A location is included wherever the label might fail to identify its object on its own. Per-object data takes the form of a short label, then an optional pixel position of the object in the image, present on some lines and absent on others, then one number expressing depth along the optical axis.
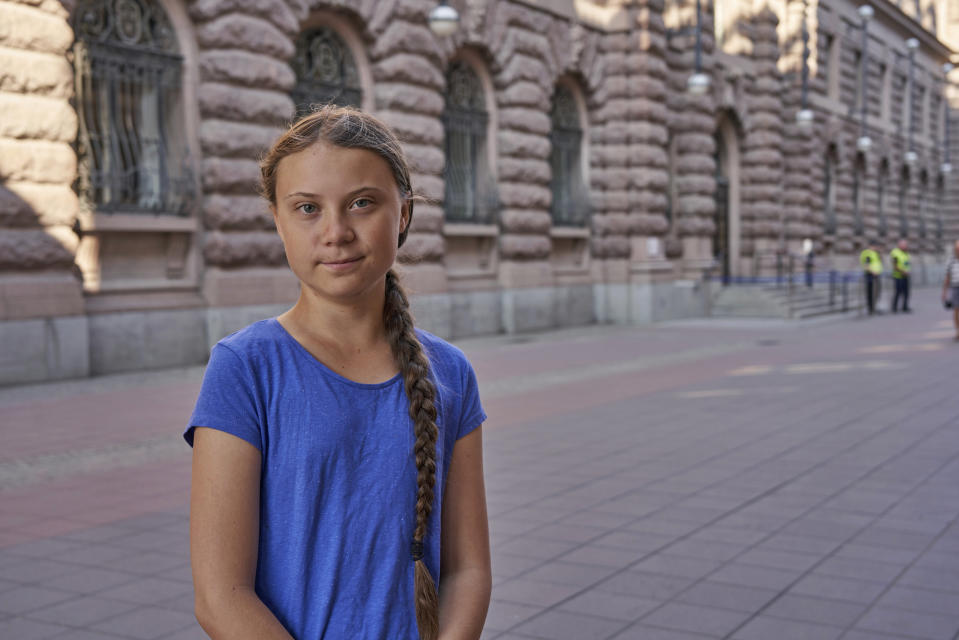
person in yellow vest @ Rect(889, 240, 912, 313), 25.19
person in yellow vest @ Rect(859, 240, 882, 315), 25.80
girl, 1.62
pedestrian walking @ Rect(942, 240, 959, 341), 18.22
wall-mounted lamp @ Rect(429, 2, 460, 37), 15.38
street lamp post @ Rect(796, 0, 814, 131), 28.52
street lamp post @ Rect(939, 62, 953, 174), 46.06
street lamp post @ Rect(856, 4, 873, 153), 33.38
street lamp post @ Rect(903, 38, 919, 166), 38.81
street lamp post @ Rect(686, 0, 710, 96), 21.90
